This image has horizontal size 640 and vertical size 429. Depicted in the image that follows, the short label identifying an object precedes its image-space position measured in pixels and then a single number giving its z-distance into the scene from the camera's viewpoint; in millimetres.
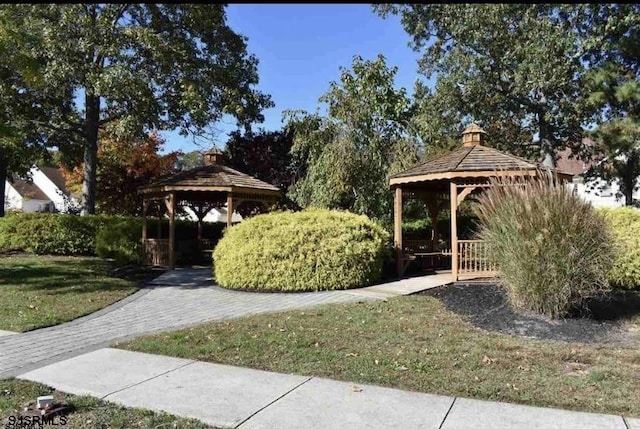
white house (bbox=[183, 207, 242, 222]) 59000
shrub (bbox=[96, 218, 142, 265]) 16620
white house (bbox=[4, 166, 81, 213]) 52353
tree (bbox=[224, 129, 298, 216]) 20328
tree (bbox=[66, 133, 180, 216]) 23188
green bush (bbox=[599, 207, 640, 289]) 10742
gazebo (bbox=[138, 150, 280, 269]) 15219
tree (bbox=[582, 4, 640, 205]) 17062
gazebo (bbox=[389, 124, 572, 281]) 11984
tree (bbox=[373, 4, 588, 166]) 17344
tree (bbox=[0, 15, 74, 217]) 17344
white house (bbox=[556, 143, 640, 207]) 24750
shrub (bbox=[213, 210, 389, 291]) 11242
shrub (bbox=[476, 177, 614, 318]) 7152
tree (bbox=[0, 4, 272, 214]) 15852
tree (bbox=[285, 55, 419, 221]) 17375
